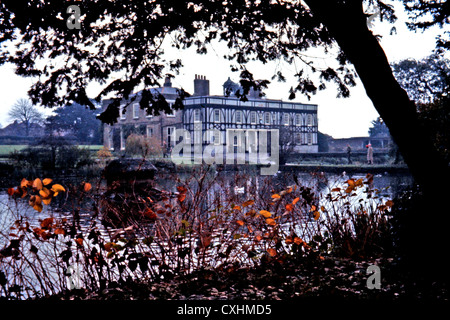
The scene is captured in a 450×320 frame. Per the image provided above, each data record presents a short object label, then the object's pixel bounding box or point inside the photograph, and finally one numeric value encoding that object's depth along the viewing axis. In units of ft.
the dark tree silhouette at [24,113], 166.73
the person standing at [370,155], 94.11
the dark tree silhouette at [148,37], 16.89
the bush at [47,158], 71.84
